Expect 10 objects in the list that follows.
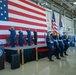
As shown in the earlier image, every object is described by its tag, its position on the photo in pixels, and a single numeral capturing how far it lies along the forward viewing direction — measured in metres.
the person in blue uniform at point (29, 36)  5.17
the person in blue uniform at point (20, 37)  4.75
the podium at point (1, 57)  2.99
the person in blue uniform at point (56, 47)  4.22
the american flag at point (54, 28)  5.53
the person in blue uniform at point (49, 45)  3.84
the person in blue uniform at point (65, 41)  4.88
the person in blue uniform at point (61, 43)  4.48
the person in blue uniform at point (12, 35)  4.37
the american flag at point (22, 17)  4.35
